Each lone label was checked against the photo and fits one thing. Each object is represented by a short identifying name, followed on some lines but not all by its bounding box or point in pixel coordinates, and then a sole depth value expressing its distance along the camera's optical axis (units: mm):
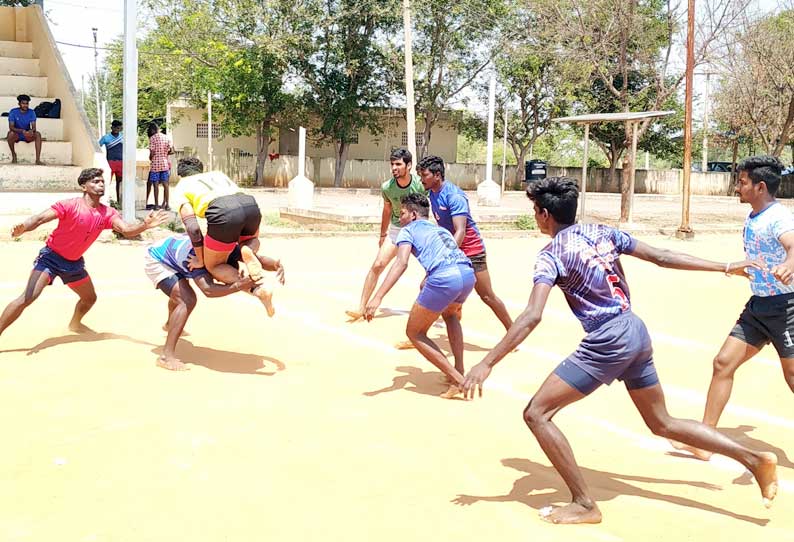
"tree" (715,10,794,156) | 27719
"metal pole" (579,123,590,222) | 19562
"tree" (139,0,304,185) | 35469
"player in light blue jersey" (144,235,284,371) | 7086
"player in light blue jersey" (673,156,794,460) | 5203
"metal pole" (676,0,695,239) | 19203
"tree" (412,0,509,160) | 37906
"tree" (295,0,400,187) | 37125
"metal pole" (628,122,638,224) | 19938
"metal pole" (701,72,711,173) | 37669
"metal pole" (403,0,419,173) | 23108
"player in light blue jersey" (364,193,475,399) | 6223
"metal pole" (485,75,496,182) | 25625
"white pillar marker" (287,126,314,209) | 21734
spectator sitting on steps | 19234
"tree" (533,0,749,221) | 21797
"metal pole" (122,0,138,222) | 14250
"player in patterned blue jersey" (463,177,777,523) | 4223
